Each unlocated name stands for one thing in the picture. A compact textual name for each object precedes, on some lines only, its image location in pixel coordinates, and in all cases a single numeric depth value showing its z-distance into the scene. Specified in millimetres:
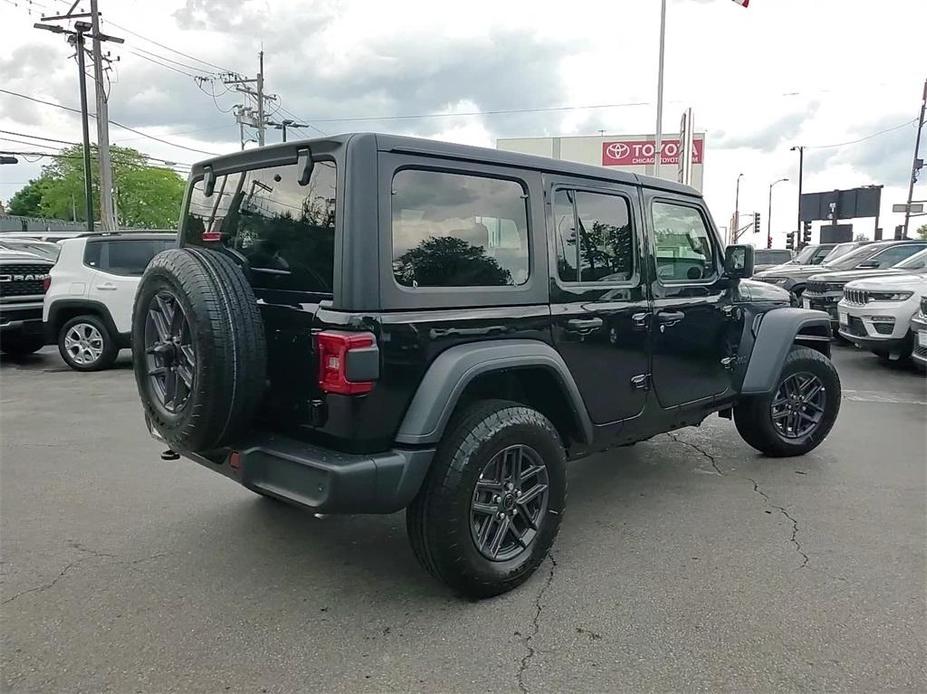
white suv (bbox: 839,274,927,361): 8797
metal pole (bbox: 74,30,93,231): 24016
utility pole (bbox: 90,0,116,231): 22438
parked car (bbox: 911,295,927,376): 7879
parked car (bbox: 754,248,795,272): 24752
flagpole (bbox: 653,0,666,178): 20984
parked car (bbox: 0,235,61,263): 13719
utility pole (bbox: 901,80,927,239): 28906
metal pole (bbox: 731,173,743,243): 59750
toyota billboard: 32844
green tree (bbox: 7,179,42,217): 81000
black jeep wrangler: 2781
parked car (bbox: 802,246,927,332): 10719
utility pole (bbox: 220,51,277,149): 38219
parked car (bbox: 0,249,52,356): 9203
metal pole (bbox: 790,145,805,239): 46469
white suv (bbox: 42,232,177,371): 8820
